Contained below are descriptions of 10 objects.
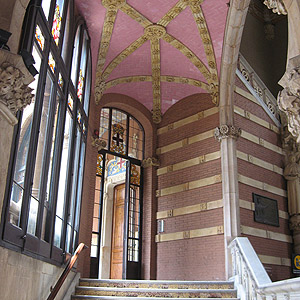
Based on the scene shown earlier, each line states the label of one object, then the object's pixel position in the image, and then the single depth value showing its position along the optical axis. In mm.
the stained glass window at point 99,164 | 10801
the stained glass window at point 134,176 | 11478
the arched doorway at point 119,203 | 10703
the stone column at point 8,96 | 3967
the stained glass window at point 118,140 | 11375
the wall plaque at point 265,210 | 9617
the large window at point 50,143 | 4664
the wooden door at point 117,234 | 12789
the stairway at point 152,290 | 6875
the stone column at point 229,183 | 8883
